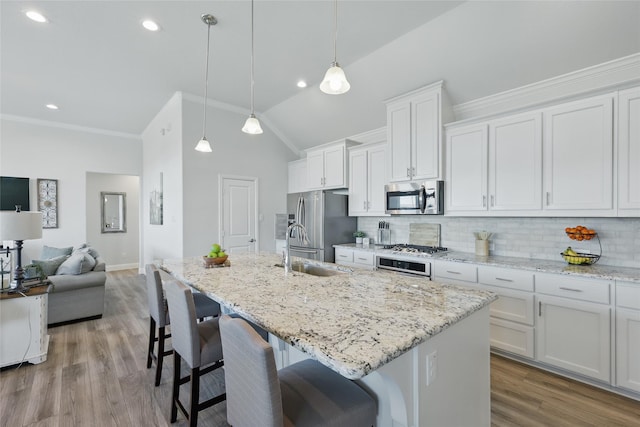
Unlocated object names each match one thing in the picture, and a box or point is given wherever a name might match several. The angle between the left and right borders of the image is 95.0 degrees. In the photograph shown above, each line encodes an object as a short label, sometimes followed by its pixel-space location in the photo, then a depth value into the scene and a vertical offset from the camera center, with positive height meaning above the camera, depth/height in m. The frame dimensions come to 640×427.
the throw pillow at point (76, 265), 3.67 -0.68
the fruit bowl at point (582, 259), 2.55 -0.42
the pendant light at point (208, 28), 2.78 +1.84
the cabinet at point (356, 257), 3.89 -0.65
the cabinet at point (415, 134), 3.43 +0.95
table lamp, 2.50 -0.15
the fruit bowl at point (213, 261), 2.41 -0.41
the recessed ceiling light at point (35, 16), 2.71 +1.85
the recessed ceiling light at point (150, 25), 2.84 +1.84
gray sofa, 3.53 -1.06
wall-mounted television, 5.27 +0.35
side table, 2.51 -1.02
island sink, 2.47 -0.51
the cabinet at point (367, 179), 4.20 +0.47
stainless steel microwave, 3.46 +0.16
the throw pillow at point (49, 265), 3.71 -0.69
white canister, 3.24 -0.41
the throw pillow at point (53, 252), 4.84 -0.67
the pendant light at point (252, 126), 2.55 +0.74
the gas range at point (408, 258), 3.30 -0.57
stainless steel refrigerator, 4.44 -0.20
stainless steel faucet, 2.28 -0.36
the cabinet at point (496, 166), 2.80 +0.47
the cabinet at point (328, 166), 4.69 +0.76
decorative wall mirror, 7.04 -0.01
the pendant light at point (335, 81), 1.80 +0.81
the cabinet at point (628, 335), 2.08 -0.90
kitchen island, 1.01 -0.45
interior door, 4.97 -0.06
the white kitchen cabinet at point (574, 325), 2.21 -0.91
